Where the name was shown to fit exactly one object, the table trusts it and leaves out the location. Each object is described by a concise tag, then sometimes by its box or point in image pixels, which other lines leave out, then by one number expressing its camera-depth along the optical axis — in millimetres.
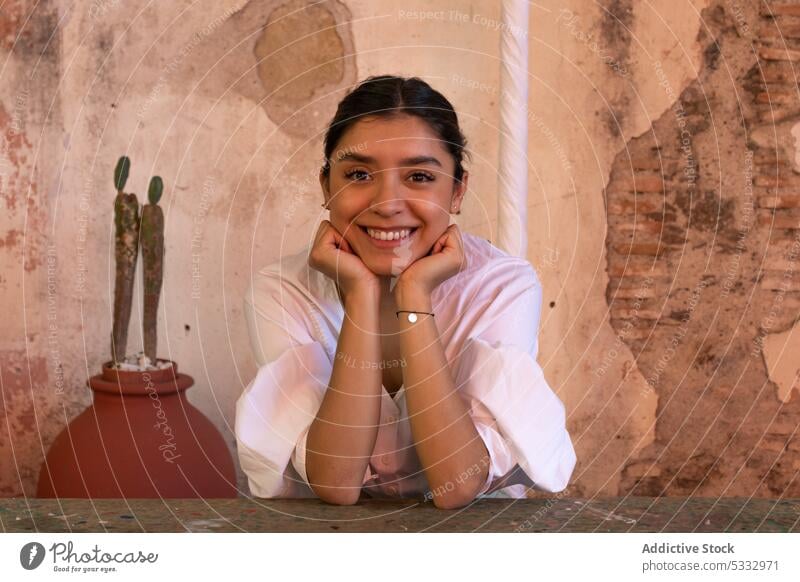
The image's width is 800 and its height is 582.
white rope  1455
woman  898
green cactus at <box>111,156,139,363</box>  1421
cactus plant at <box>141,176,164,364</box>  1409
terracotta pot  1386
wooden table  792
